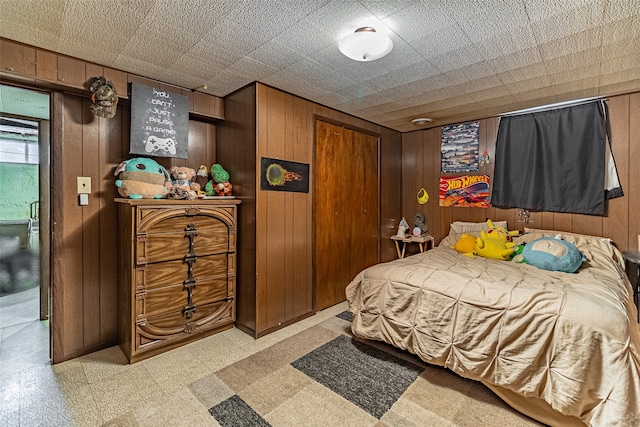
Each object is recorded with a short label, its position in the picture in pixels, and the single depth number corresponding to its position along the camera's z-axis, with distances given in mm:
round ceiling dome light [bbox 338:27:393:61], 1754
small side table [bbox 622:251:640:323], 2561
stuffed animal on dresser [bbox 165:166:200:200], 2432
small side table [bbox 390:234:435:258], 3910
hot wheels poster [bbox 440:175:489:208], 3652
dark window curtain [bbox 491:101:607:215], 2920
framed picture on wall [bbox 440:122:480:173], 3718
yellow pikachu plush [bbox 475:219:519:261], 2785
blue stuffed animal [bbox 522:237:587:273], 2314
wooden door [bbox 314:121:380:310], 3221
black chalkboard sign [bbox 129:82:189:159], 2367
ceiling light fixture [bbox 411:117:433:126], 3615
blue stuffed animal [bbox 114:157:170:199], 2238
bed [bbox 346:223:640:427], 1449
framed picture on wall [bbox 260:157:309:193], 2656
